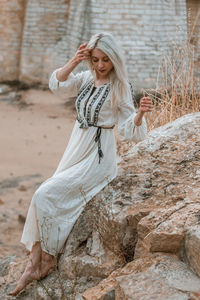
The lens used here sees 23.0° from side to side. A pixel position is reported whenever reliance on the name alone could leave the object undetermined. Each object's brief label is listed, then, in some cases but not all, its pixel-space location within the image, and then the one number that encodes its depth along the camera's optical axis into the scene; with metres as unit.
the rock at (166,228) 2.78
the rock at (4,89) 12.79
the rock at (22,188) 7.82
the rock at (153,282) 2.43
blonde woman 3.46
